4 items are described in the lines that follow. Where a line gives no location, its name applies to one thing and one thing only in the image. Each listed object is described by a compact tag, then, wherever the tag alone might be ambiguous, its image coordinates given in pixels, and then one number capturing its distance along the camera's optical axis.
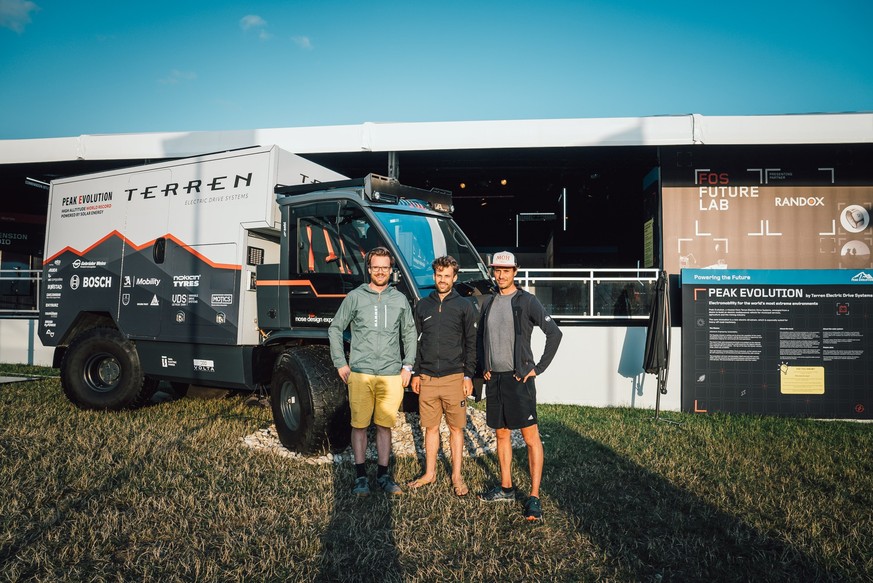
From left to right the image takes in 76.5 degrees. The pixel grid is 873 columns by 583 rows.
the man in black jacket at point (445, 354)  4.52
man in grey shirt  4.21
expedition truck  5.36
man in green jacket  4.53
